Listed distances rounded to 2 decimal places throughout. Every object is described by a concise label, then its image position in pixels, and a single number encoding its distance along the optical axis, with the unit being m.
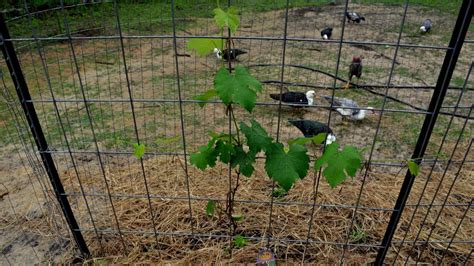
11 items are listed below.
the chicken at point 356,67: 4.28
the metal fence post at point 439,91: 1.30
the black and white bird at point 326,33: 6.20
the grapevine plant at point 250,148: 1.28
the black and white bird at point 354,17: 7.12
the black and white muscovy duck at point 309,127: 3.21
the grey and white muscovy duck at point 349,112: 3.69
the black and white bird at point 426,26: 6.53
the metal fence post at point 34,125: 1.53
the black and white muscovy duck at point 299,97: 3.83
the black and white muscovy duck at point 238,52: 5.12
